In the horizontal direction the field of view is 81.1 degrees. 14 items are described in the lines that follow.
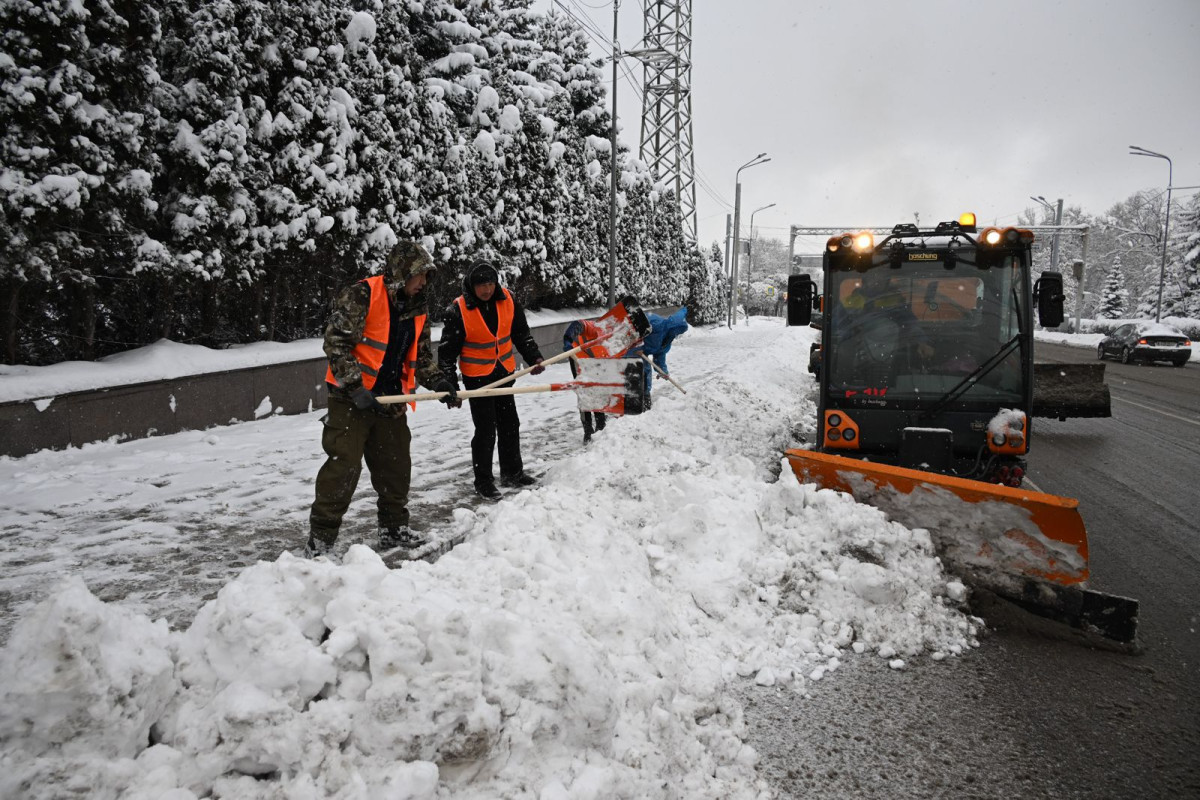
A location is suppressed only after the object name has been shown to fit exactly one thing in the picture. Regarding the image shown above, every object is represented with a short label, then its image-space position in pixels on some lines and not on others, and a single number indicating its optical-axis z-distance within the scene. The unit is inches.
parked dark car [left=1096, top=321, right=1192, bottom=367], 969.5
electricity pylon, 1492.4
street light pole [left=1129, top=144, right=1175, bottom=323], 1385.3
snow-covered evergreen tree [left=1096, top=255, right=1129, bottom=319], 2221.9
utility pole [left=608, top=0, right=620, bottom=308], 747.4
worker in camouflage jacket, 163.0
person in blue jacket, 340.8
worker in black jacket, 234.1
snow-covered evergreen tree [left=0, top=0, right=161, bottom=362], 259.0
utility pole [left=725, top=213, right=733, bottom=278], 2118.2
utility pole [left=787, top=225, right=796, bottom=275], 1786.4
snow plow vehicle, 197.3
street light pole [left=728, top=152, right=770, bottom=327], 1539.1
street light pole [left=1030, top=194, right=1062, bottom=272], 1696.7
